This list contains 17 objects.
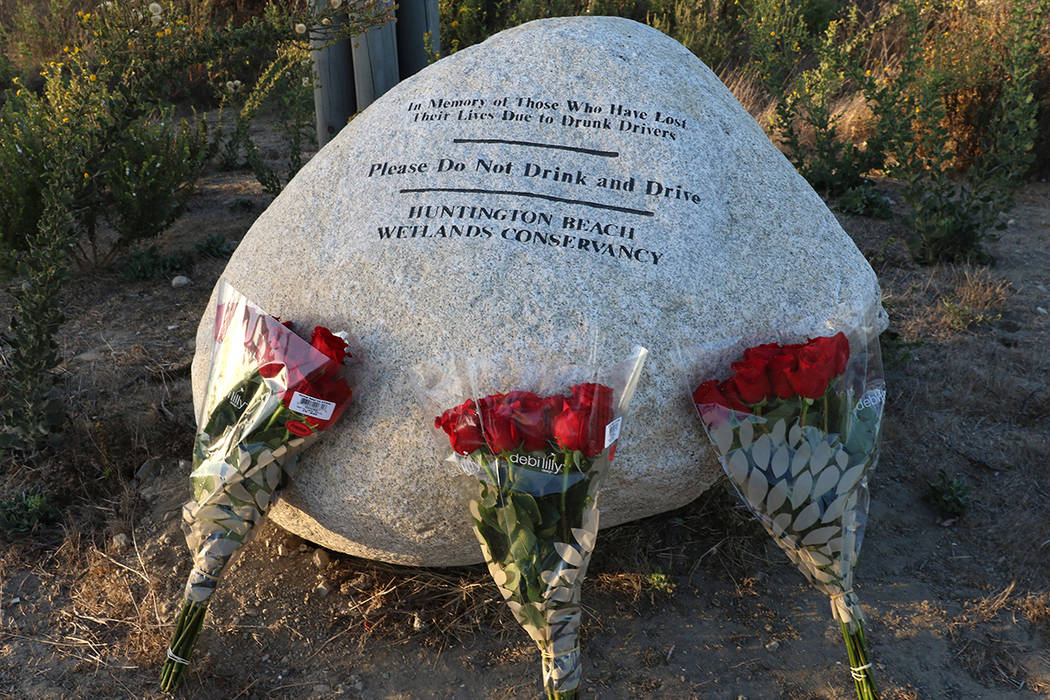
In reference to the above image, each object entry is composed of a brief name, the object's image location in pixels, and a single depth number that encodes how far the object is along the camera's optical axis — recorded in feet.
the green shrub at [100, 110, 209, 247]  14.95
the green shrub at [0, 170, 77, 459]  9.79
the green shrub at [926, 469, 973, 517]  10.25
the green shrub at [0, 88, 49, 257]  14.06
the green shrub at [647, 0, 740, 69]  24.84
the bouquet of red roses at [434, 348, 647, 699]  6.68
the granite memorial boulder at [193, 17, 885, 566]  7.80
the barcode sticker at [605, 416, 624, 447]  6.72
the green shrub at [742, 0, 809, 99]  18.58
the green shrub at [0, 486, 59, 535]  9.73
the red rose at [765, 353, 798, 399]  7.34
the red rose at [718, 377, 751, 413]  7.43
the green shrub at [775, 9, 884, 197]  17.84
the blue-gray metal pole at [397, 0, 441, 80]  17.20
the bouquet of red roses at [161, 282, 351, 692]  7.44
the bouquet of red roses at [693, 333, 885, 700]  7.39
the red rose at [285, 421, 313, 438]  7.53
